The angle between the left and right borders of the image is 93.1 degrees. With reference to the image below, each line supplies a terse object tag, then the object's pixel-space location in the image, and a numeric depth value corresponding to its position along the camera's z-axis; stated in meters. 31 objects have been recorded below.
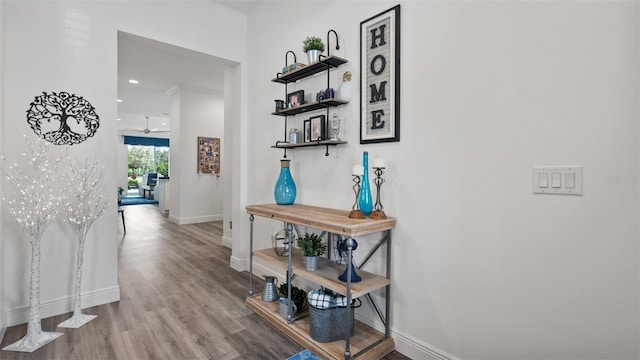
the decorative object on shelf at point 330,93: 2.19
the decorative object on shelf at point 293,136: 2.52
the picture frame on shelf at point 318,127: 2.33
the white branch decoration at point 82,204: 2.21
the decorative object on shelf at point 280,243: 2.43
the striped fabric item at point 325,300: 1.85
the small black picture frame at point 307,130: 2.45
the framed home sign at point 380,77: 1.89
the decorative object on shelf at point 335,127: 2.26
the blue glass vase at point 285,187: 2.50
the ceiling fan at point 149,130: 10.16
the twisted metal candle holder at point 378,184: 1.82
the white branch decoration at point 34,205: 1.94
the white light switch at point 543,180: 1.31
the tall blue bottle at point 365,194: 1.87
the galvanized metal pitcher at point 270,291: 2.45
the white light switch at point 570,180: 1.25
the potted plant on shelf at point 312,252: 2.06
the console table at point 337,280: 1.70
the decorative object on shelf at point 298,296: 2.24
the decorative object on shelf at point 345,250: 1.75
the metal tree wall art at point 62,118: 2.22
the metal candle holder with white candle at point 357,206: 1.84
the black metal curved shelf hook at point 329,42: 2.27
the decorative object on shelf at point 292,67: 2.40
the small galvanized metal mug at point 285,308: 2.11
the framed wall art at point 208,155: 6.19
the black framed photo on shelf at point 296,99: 2.48
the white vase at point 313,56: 2.24
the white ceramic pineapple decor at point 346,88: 2.15
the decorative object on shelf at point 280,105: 2.66
